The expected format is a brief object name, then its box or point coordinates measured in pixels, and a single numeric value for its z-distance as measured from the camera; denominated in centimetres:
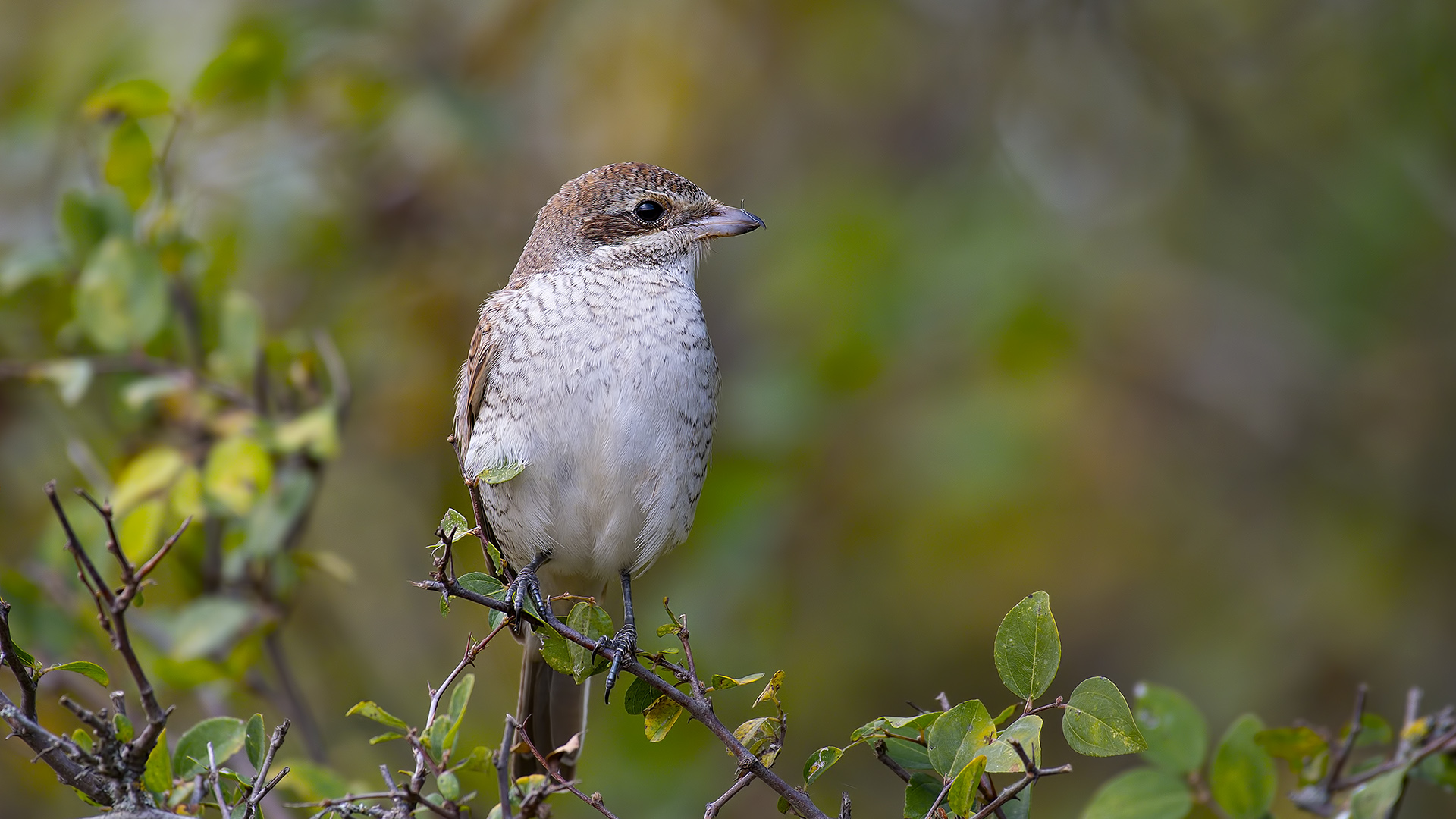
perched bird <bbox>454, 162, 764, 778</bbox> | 647
